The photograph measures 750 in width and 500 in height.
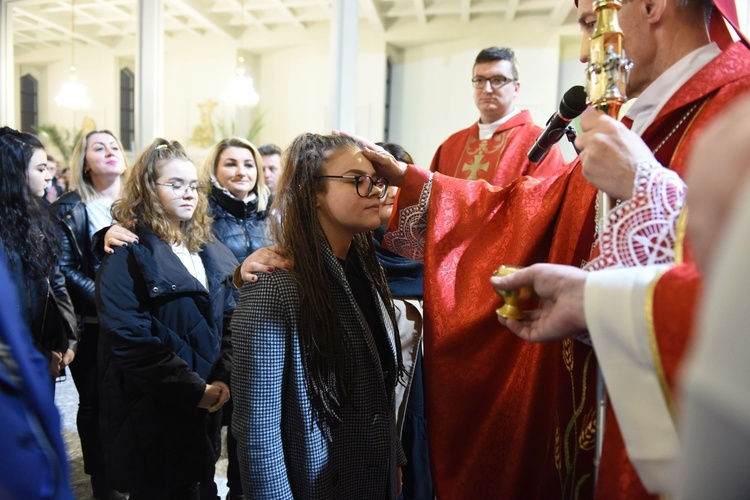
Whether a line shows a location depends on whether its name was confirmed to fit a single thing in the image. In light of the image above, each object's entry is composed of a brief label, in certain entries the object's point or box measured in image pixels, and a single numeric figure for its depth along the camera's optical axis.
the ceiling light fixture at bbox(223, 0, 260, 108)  8.07
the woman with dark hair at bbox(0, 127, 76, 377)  2.32
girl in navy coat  1.89
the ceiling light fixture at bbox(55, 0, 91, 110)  8.39
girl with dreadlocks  1.30
